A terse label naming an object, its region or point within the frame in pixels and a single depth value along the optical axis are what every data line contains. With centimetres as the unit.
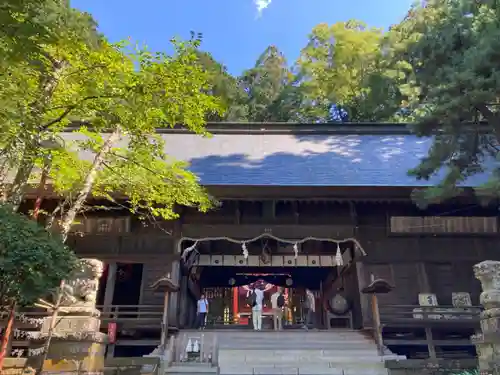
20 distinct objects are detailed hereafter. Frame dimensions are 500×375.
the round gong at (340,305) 1277
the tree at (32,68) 416
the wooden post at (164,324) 935
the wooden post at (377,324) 913
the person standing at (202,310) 1295
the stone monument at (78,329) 587
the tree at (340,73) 2609
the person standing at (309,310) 1510
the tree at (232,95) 2628
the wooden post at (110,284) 1116
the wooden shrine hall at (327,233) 1071
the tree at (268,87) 2925
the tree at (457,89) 688
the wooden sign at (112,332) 981
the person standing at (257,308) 1276
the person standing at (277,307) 1293
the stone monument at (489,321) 644
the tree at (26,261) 432
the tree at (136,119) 590
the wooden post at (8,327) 484
